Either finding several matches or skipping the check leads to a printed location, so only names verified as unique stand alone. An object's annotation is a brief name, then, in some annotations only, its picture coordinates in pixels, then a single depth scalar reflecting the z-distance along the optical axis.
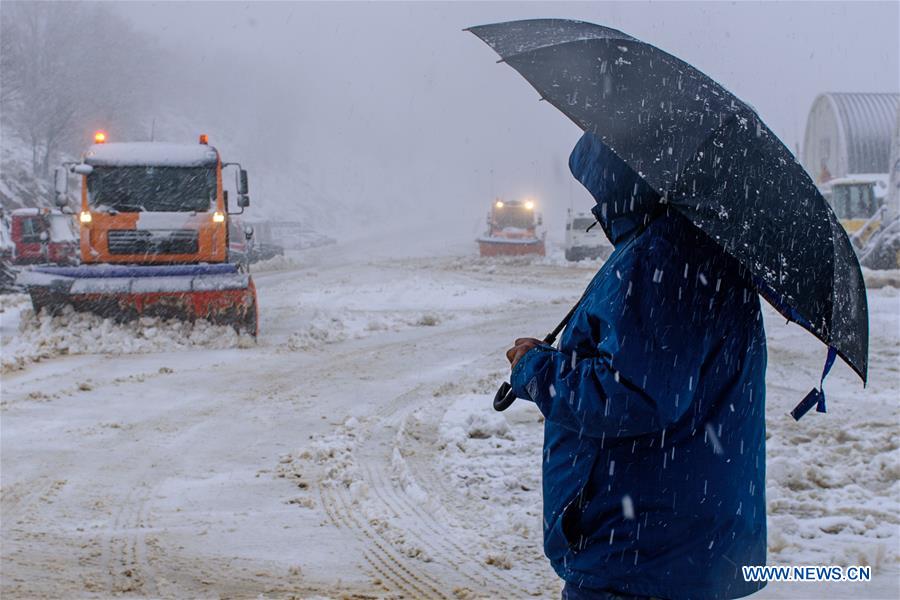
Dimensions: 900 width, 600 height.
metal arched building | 46.06
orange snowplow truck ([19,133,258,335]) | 13.84
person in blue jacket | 2.08
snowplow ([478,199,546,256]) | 32.62
